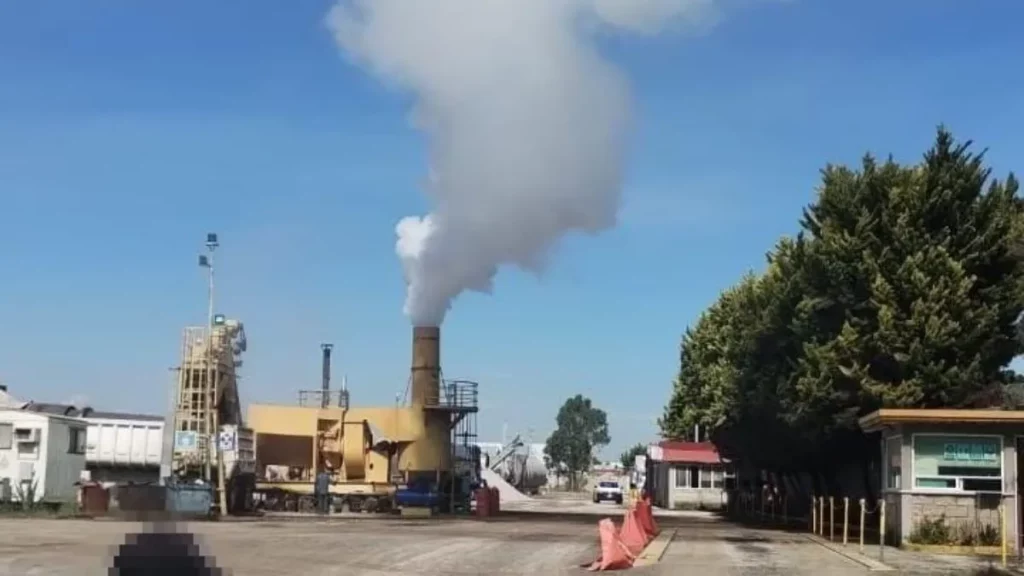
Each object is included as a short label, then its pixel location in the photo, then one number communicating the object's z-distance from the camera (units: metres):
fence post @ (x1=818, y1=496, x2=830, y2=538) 38.73
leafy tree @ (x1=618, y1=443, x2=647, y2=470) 155.74
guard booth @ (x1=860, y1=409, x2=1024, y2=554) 29.25
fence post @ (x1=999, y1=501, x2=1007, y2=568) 25.77
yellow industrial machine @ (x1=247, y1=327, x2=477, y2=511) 51.47
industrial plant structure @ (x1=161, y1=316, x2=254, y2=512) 45.69
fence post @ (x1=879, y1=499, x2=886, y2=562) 26.75
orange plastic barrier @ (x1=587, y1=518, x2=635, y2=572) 22.72
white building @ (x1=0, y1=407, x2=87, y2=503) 44.12
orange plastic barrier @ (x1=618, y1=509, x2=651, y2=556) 27.30
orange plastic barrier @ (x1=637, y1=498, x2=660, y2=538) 31.98
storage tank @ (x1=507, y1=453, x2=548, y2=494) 112.19
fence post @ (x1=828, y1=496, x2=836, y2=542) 35.64
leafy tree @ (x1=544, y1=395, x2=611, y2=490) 171.88
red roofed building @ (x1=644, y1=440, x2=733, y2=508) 79.12
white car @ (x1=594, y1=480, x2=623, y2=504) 87.31
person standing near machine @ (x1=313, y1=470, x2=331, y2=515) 49.66
